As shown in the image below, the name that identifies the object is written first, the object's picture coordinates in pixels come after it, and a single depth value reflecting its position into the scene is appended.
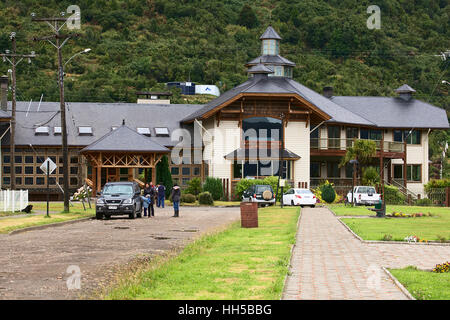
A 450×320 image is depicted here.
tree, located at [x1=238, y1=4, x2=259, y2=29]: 144.88
